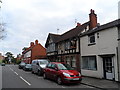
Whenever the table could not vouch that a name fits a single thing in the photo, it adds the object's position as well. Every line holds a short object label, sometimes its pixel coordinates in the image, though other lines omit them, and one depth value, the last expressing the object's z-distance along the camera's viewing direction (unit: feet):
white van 37.48
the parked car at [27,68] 57.12
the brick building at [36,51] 96.17
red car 23.07
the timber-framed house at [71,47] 39.76
